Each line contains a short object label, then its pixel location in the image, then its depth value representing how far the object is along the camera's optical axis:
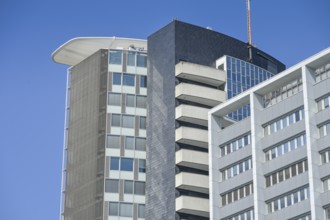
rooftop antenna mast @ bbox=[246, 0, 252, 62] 156.62
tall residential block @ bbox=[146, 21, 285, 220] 137.62
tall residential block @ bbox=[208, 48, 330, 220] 117.19
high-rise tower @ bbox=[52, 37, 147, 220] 143.75
